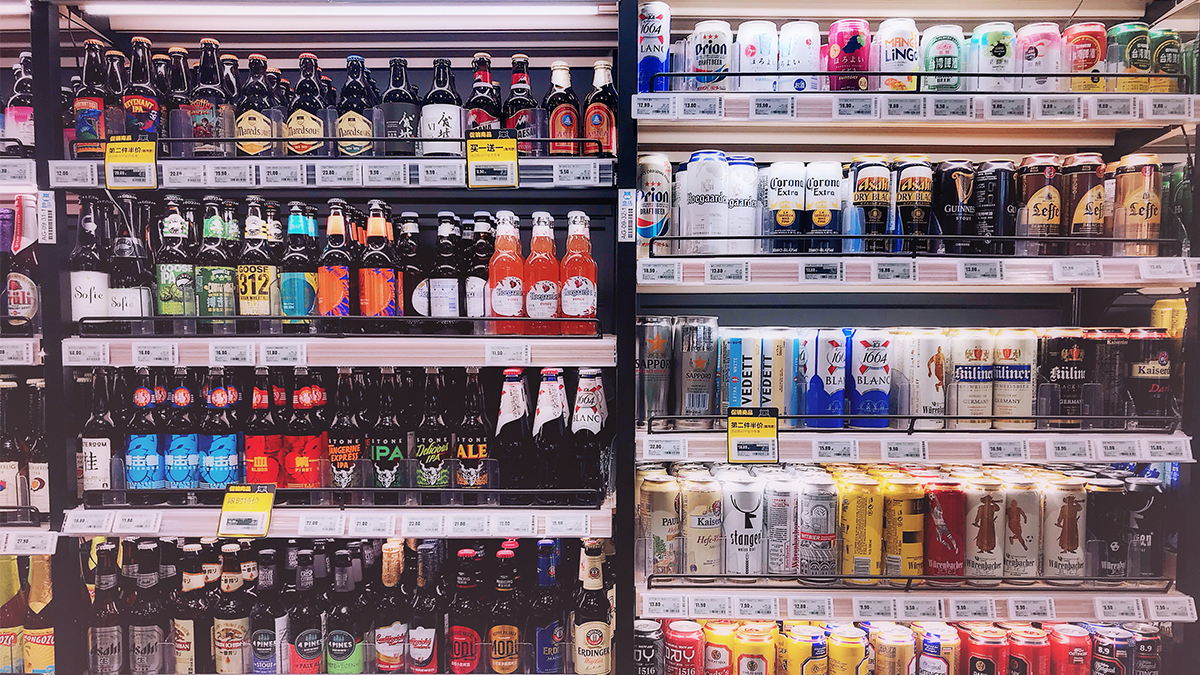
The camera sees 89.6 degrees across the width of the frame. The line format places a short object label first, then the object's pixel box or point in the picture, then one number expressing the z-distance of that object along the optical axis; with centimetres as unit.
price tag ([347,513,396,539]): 177
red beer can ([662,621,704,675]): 178
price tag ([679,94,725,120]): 172
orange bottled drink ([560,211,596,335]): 187
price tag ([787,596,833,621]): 173
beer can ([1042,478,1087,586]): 177
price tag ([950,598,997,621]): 173
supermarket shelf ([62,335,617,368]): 178
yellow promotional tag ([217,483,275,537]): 177
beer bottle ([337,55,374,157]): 191
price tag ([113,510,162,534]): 178
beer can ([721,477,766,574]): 182
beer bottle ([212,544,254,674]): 188
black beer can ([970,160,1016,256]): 181
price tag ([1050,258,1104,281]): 172
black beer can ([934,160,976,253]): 180
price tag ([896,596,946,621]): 173
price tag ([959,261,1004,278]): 174
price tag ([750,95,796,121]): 173
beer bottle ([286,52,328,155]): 192
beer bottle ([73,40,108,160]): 185
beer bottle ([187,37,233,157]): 194
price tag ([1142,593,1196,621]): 174
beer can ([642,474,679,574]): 180
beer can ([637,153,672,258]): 178
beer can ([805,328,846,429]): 180
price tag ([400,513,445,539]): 177
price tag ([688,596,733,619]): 173
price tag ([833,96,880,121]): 174
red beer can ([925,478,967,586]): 178
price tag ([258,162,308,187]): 180
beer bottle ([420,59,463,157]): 190
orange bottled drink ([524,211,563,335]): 188
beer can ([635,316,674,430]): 182
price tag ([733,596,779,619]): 173
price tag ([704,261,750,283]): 173
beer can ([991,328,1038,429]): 178
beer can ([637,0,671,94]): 178
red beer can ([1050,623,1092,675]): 176
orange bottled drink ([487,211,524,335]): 189
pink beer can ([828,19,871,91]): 180
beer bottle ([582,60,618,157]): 193
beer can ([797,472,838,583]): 179
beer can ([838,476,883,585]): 179
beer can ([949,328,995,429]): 178
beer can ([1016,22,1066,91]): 180
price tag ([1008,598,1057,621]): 173
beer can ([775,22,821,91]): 183
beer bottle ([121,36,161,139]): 192
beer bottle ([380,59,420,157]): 196
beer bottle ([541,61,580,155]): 194
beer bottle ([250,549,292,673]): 188
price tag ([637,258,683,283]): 171
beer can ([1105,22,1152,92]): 179
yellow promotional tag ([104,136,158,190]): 178
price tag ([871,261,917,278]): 173
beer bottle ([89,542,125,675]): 189
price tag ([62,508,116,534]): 180
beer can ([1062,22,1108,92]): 179
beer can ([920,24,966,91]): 179
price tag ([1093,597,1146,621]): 173
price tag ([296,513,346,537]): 178
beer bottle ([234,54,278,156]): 194
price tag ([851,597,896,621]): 173
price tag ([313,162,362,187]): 179
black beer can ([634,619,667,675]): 181
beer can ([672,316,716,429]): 181
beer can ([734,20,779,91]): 182
